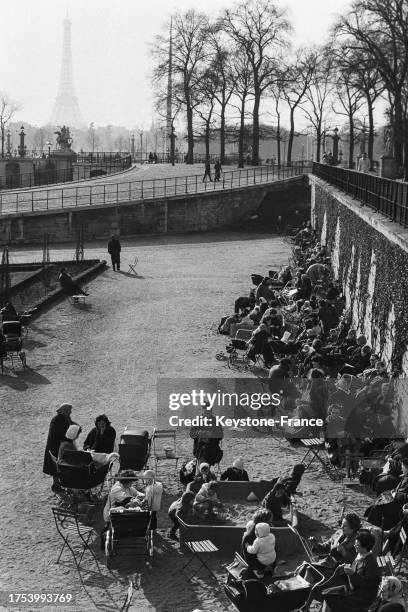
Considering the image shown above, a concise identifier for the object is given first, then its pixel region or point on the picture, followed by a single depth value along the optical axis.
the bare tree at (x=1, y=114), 102.36
